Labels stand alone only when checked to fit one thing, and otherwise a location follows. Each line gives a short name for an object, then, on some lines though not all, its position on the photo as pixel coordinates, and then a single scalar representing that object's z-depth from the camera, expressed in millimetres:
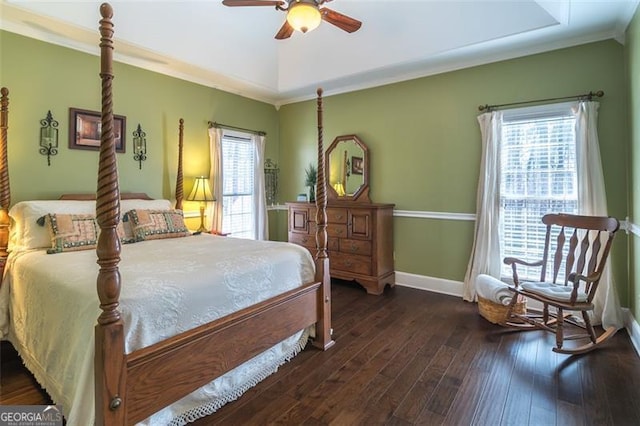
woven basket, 3094
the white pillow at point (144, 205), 3316
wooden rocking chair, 2551
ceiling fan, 2336
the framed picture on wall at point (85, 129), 3303
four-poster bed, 1417
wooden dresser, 4105
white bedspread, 1586
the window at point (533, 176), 3307
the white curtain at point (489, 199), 3623
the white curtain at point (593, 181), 3024
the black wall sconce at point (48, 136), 3121
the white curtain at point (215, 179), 4453
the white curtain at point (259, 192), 5102
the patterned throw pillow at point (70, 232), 2619
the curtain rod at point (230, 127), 4534
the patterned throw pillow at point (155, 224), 3152
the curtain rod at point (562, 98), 3121
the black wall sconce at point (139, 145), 3811
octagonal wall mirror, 4652
